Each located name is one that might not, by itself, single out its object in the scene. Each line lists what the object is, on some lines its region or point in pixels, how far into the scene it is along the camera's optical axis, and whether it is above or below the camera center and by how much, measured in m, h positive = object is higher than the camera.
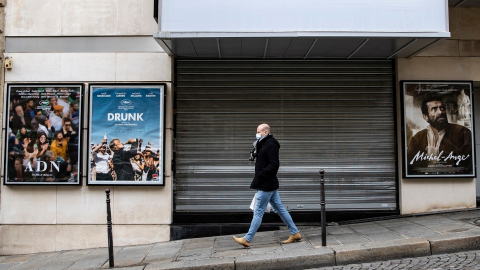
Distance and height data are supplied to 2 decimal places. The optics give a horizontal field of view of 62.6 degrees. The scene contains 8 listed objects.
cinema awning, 6.56 +2.22
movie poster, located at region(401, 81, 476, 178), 7.95 +0.51
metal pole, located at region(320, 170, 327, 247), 5.96 -0.90
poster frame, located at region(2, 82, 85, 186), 7.66 +0.52
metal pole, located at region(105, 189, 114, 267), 5.89 -1.26
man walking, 6.09 -0.47
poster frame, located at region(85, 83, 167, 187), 7.66 +0.68
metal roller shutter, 7.96 +0.46
